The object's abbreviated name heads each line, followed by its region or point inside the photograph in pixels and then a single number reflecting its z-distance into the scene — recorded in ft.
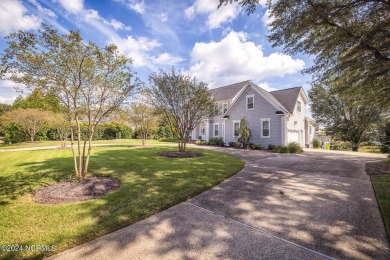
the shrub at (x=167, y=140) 95.12
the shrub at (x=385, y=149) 50.48
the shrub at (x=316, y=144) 73.87
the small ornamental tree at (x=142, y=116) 62.13
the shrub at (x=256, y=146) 57.31
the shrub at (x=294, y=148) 50.13
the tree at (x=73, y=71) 16.70
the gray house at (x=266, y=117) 57.52
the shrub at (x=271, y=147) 55.05
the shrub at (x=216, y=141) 69.95
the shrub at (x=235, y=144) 61.50
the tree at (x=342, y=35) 18.11
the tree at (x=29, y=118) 61.87
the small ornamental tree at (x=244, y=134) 59.88
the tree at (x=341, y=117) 66.03
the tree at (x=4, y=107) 148.67
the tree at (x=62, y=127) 52.51
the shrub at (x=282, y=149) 49.64
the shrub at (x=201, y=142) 75.41
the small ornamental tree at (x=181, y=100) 40.06
